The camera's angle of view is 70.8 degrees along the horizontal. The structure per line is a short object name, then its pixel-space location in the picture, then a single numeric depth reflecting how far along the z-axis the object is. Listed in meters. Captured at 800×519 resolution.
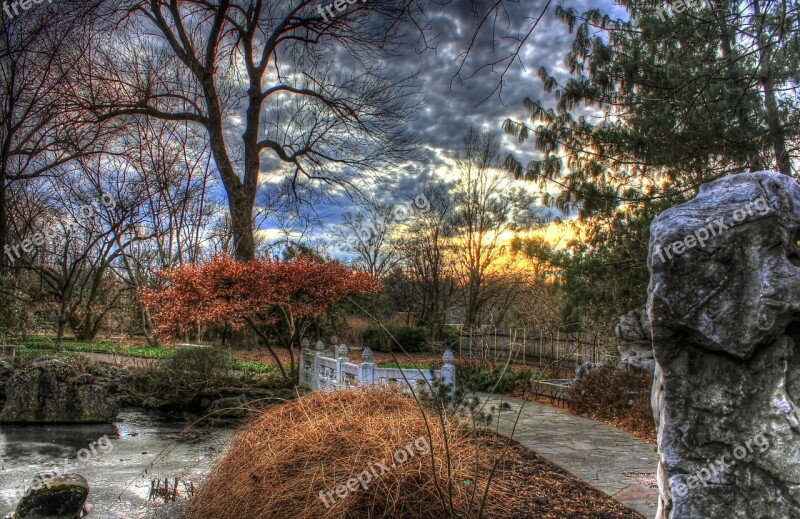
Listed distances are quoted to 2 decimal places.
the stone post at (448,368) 8.29
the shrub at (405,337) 19.98
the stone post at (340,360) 9.57
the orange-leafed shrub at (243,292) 10.14
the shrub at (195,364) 11.20
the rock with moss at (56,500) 4.47
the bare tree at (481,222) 20.89
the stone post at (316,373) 10.84
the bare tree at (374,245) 24.19
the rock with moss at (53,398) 9.13
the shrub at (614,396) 7.88
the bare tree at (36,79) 9.27
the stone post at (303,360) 11.62
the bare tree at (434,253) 21.88
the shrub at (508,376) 10.48
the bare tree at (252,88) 16.21
